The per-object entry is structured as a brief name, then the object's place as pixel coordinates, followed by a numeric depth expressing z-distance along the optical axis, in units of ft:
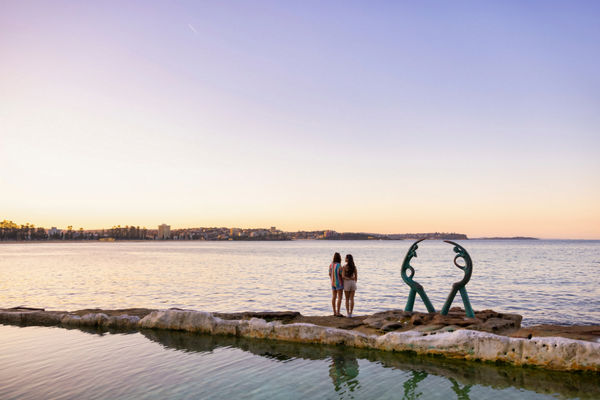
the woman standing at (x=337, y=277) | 40.45
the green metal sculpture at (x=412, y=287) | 39.32
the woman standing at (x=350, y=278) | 40.19
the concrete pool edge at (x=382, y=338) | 24.32
